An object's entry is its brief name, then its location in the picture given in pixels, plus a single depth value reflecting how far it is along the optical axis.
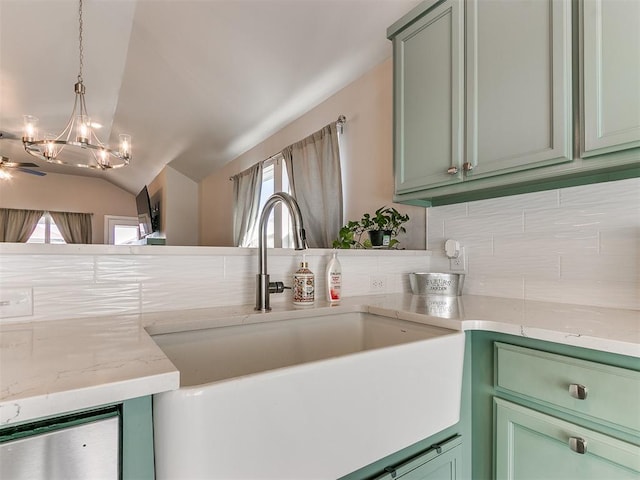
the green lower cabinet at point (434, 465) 0.72
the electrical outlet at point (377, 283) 1.44
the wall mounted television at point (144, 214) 3.18
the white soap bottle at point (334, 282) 1.22
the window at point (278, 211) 3.21
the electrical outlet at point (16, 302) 0.81
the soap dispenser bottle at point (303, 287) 1.14
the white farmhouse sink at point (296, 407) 0.45
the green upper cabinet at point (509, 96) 0.92
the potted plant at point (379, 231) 1.61
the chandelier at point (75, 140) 2.53
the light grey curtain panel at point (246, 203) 3.59
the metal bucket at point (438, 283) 1.43
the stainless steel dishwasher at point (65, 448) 0.38
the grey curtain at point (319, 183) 2.43
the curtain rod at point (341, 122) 2.39
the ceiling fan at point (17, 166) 2.59
